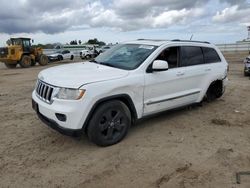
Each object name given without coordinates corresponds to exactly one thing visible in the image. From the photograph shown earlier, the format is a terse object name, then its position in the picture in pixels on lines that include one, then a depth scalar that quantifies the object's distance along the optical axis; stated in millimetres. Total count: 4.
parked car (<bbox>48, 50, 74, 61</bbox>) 22023
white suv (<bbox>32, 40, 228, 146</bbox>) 2913
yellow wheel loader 15795
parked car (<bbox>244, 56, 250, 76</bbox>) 9049
